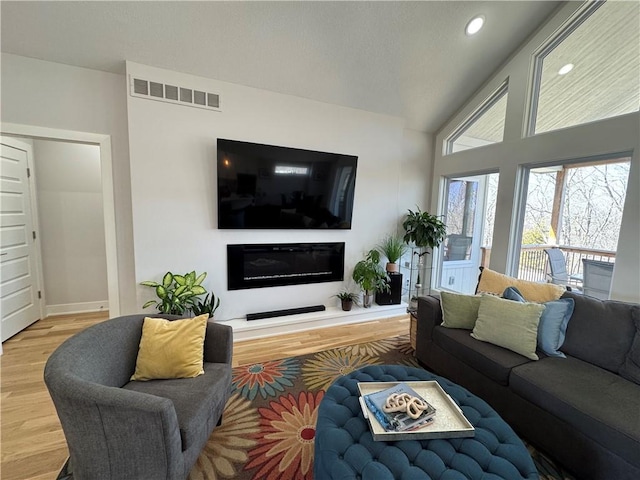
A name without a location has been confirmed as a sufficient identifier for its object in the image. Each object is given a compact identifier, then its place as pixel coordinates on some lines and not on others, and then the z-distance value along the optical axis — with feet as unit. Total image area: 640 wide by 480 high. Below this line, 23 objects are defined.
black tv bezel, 9.76
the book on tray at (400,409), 4.05
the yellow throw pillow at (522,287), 7.11
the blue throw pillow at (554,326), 6.40
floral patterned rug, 5.08
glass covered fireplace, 10.69
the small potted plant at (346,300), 12.08
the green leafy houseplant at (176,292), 8.82
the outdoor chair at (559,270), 9.75
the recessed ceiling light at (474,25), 9.09
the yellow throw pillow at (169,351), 5.32
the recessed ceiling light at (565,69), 9.58
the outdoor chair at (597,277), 8.63
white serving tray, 3.92
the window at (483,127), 11.65
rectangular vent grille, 8.84
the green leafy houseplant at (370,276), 12.12
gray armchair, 3.66
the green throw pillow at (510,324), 6.36
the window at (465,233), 13.20
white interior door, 9.38
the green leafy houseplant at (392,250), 12.96
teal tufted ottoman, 3.43
